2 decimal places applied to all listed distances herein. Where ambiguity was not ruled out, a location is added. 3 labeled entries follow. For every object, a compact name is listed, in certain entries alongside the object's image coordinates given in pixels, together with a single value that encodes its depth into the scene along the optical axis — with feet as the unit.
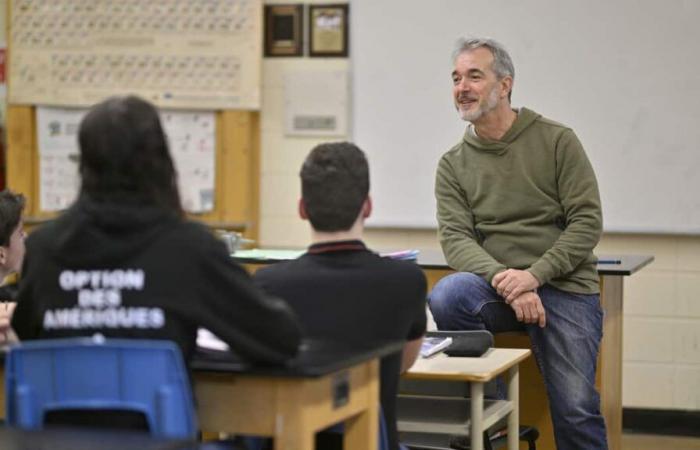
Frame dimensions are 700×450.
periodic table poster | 19.49
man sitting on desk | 12.92
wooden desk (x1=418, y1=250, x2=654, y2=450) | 13.83
